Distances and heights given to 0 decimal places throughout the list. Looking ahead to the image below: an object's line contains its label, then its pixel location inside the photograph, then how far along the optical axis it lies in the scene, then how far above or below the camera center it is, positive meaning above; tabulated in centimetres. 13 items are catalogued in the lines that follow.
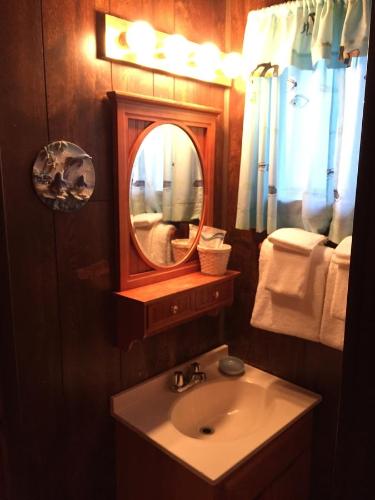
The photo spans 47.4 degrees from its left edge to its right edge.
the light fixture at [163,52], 142 +43
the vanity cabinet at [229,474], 139 -106
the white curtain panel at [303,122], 151 +18
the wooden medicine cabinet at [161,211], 153 -17
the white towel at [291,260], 161 -34
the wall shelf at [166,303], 153 -51
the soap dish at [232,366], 194 -89
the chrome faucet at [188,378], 180 -89
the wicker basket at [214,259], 182 -38
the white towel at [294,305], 162 -54
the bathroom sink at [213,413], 141 -93
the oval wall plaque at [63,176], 130 -3
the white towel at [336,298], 150 -45
